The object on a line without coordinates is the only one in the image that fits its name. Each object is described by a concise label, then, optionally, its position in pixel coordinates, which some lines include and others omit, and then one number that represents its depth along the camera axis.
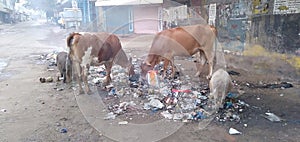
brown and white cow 5.02
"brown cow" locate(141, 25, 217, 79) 6.06
